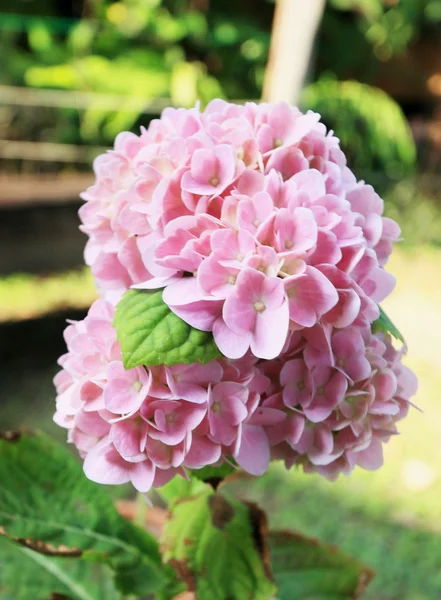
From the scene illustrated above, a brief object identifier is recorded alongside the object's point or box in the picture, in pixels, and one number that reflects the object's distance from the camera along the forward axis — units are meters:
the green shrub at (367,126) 3.62
